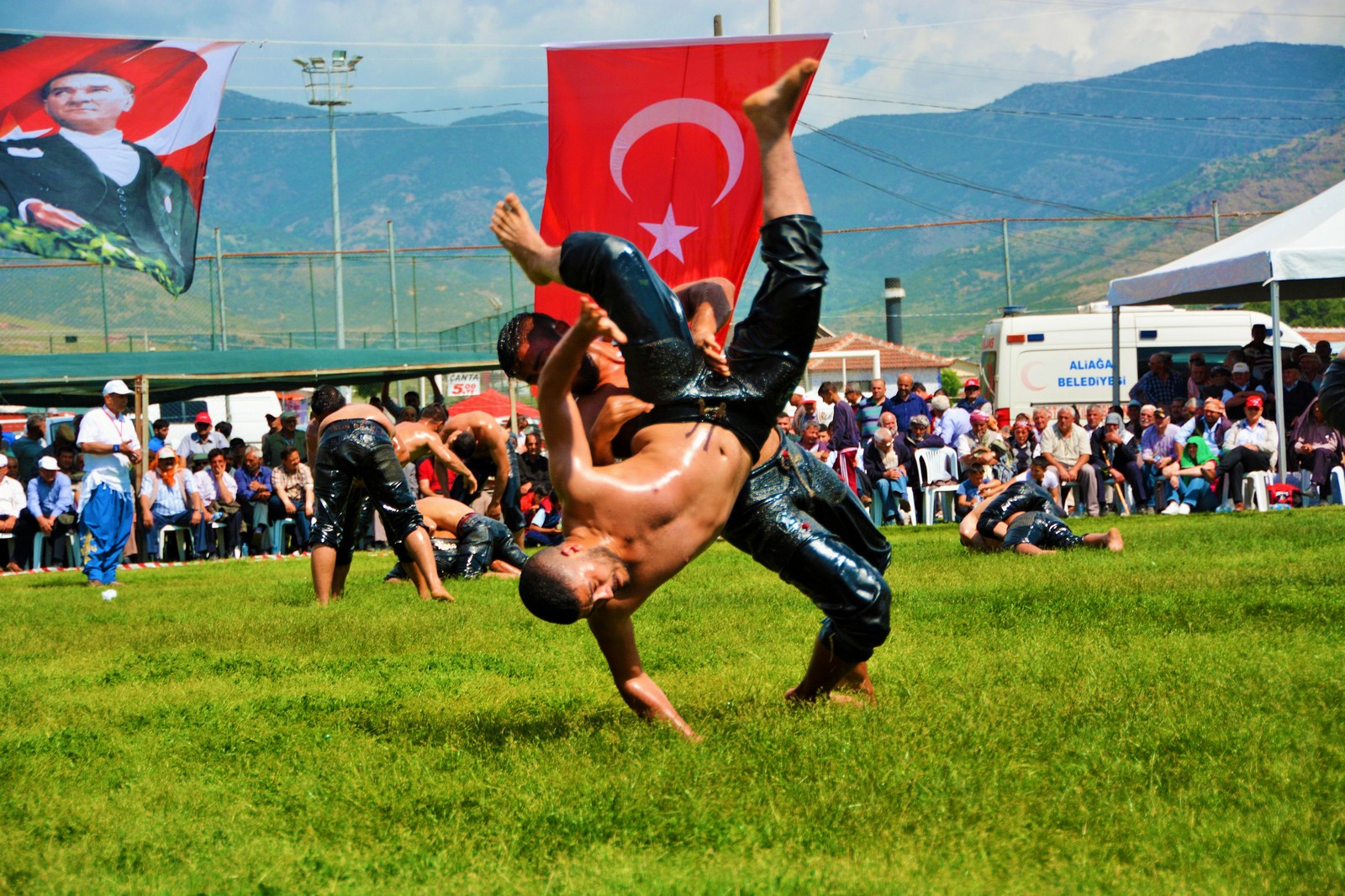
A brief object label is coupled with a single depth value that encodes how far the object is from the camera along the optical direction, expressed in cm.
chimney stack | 5351
